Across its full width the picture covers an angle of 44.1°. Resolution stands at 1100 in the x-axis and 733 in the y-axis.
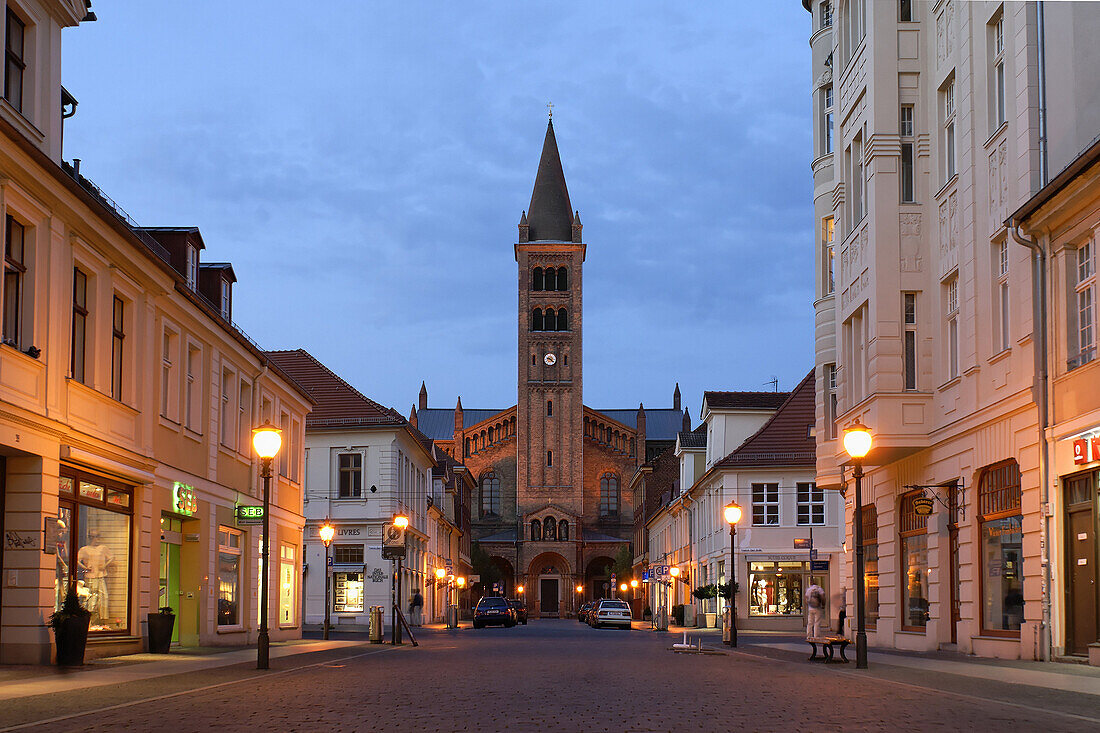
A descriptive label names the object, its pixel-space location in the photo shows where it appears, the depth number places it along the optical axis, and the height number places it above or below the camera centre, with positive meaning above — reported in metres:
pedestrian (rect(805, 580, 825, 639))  25.67 -2.11
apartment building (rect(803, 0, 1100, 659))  21.27 +3.74
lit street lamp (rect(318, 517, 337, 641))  38.09 -1.10
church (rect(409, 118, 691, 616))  109.62 +3.47
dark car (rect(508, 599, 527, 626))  72.15 -6.57
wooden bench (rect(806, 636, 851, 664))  22.02 -2.55
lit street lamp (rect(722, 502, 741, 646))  31.11 -0.76
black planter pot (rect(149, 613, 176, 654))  24.58 -2.52
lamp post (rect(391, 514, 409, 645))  32.72 -2.55
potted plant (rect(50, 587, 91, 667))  19.36 -1.98
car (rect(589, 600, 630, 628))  57.69 -5.14
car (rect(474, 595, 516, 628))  60.75 -5.33
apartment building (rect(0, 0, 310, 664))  19.33 +1.47
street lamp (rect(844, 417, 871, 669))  20.52 +0.62
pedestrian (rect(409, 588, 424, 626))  53.25 -5.12
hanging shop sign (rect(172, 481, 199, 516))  25.89 -0.11
